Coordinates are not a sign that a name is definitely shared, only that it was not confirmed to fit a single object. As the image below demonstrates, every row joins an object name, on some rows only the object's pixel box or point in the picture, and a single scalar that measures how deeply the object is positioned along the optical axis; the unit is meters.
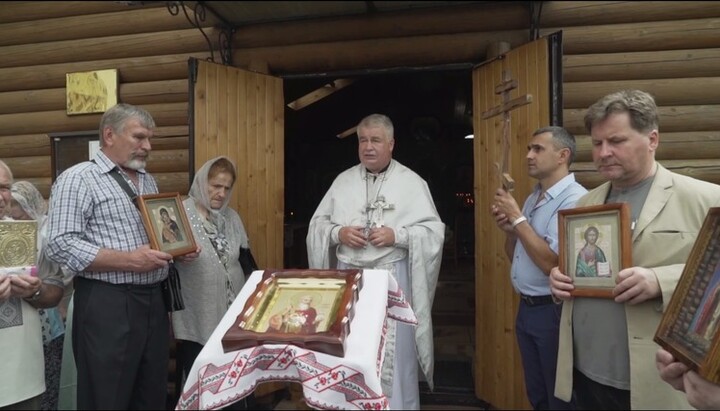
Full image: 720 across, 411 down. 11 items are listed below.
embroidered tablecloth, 1.29
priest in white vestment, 2.99
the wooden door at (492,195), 3.30
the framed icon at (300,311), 1.34
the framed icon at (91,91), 4.33
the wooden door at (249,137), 3.76
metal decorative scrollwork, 4.08
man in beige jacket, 1.70
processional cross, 2.59
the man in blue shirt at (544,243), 2.53
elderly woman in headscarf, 2.92
